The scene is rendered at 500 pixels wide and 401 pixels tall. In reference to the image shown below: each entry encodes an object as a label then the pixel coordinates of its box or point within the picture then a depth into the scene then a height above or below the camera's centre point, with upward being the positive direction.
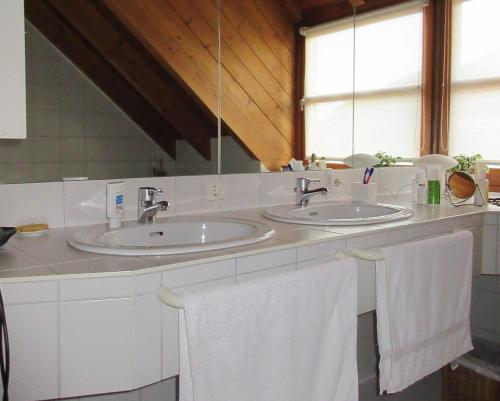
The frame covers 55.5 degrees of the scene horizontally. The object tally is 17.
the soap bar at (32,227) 1.26 -0.11
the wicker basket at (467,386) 1.96 -0.83
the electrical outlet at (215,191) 1.69 -0.01
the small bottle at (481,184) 2.03 +0.03
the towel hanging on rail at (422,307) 1.35 -0.36
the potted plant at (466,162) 2.30 +0.14
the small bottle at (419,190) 2.14 +0.00
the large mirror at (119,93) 1.33 +0.30
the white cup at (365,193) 2.01 -0.01
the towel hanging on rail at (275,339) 0.94 -0.33
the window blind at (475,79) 2.29 +0.56
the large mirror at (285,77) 1.79 +0.46
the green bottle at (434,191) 2.08 +0.00
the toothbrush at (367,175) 2.07 +0.07
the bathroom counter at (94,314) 0.89 -0.24
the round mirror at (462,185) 2.07 +0.03
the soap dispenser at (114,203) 1.36 -0.04
